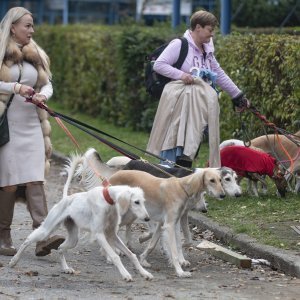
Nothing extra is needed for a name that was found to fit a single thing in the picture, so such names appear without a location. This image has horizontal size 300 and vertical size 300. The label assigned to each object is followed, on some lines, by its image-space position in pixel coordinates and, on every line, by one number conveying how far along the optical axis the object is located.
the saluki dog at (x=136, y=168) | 17.16
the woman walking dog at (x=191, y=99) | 19.62
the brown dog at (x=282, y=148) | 22.23
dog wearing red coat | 21.61
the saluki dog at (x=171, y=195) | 15.82
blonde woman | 16.69
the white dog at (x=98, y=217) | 14.67
